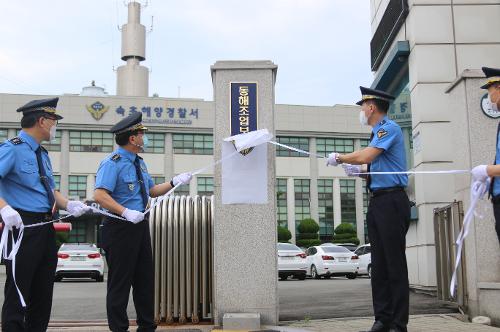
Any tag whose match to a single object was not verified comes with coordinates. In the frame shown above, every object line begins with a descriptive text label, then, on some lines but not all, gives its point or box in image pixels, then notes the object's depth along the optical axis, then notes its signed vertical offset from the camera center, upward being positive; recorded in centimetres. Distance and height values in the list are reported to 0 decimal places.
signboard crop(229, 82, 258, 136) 697 +132
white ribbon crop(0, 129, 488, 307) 457 -1
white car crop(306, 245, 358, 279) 2202 -137
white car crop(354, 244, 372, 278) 2263 -134
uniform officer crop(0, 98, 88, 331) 461 +15
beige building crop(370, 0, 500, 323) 1060 +272
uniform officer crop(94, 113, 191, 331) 520 +0
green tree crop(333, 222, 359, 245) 4913 -77
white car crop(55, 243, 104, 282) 2012 -114
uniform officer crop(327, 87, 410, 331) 532 +9
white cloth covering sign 689 +57
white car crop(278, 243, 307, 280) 2044 -124
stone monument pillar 677 -24
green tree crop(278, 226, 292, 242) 4759 -72
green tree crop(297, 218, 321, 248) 5003 -64
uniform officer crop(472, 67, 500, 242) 440 +38
